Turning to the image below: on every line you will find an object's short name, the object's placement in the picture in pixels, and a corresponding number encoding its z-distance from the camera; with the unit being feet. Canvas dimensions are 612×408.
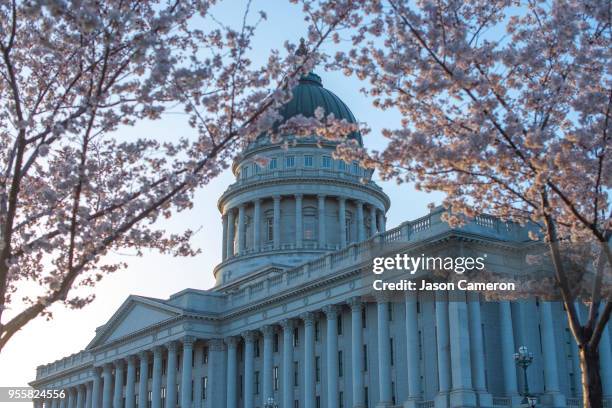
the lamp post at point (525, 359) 136.67
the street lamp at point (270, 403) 181.27
